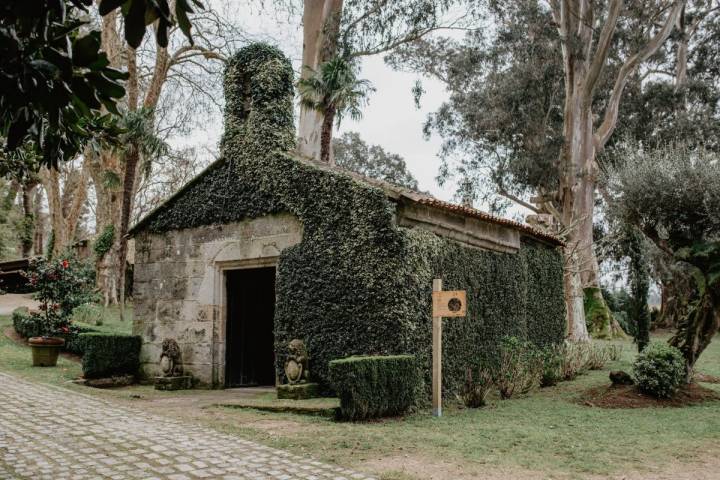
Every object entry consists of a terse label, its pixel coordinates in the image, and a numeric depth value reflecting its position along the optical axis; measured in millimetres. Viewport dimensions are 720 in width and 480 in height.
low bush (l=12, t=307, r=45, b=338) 16066
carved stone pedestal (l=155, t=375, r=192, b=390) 11008
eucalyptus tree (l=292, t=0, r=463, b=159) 19016
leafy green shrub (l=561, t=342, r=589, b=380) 12656
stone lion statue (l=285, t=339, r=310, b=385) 9297
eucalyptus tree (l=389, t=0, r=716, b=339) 20141
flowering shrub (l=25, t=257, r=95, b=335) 14879
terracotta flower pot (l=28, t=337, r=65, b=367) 13750
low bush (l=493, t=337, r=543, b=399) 10367
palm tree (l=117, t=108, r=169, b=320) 17984
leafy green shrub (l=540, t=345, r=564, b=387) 11734
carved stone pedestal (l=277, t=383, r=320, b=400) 9117
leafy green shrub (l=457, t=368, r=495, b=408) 9320
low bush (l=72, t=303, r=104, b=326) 18891
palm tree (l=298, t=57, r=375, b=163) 16984
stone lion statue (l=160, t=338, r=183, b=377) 11133
